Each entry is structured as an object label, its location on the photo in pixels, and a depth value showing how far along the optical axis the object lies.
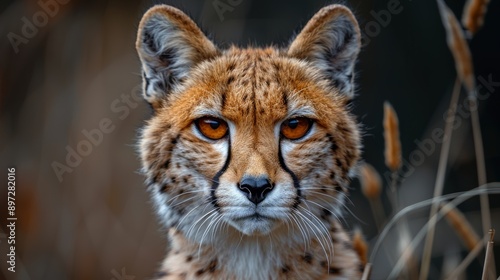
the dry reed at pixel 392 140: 8.98
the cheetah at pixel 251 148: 8.10
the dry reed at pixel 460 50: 9.33
